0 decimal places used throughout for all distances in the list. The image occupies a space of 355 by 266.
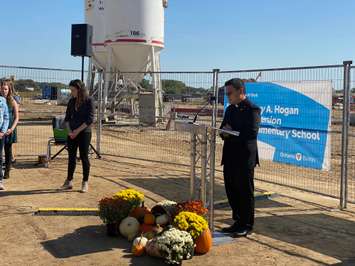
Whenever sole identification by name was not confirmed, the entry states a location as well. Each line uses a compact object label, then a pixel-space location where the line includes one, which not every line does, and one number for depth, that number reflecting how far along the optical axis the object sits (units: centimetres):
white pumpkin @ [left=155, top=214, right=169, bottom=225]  614
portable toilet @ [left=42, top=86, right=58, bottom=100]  1574
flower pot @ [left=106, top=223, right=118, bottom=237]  629
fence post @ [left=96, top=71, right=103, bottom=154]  1348
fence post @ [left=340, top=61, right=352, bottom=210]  797
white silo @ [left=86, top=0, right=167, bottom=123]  2534
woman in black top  868
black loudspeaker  1362
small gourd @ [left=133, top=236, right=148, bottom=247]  559
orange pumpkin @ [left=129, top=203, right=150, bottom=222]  634
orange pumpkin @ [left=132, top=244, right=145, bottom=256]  554
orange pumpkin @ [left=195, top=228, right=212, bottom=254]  562
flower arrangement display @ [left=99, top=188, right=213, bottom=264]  527
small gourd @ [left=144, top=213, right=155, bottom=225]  618
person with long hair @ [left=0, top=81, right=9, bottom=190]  851
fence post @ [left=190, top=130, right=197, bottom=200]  639
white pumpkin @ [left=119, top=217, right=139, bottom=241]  612
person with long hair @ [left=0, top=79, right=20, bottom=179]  941
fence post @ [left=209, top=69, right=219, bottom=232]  611
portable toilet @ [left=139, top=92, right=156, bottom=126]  1681
